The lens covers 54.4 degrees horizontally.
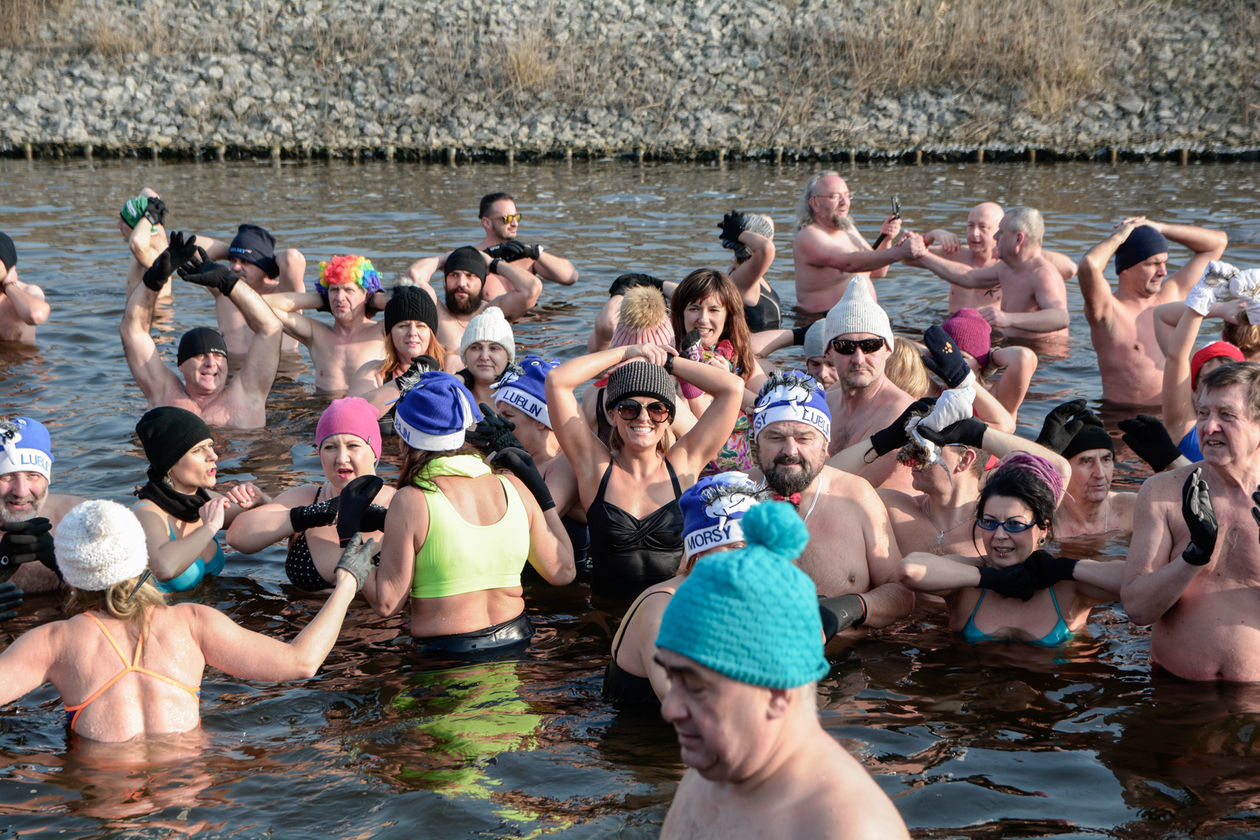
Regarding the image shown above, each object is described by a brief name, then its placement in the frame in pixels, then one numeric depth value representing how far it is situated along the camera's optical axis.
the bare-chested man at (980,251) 12.16
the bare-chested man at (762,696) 2.62
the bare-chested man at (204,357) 8.60
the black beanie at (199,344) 9.05
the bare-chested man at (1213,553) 5.11
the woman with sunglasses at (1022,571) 5.77
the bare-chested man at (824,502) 5.93
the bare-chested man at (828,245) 12.46
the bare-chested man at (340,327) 10.45
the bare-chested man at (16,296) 11.52
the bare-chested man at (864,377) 7.07
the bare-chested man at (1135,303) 9.71
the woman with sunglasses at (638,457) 6.48
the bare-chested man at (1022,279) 11.26
